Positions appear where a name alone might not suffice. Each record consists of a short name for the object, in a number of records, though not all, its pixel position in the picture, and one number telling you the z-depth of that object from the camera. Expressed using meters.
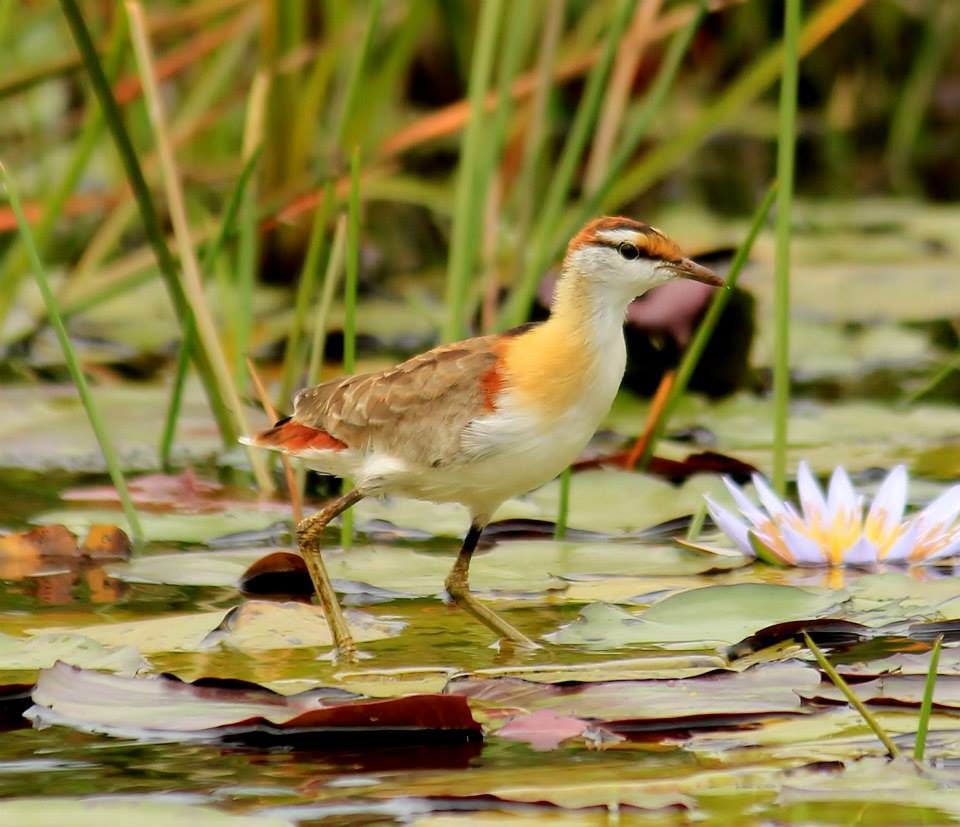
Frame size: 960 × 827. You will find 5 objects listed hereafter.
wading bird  5.98
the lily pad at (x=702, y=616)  5.66
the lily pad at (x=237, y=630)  5.76
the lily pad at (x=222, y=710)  4.74
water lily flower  6.50
